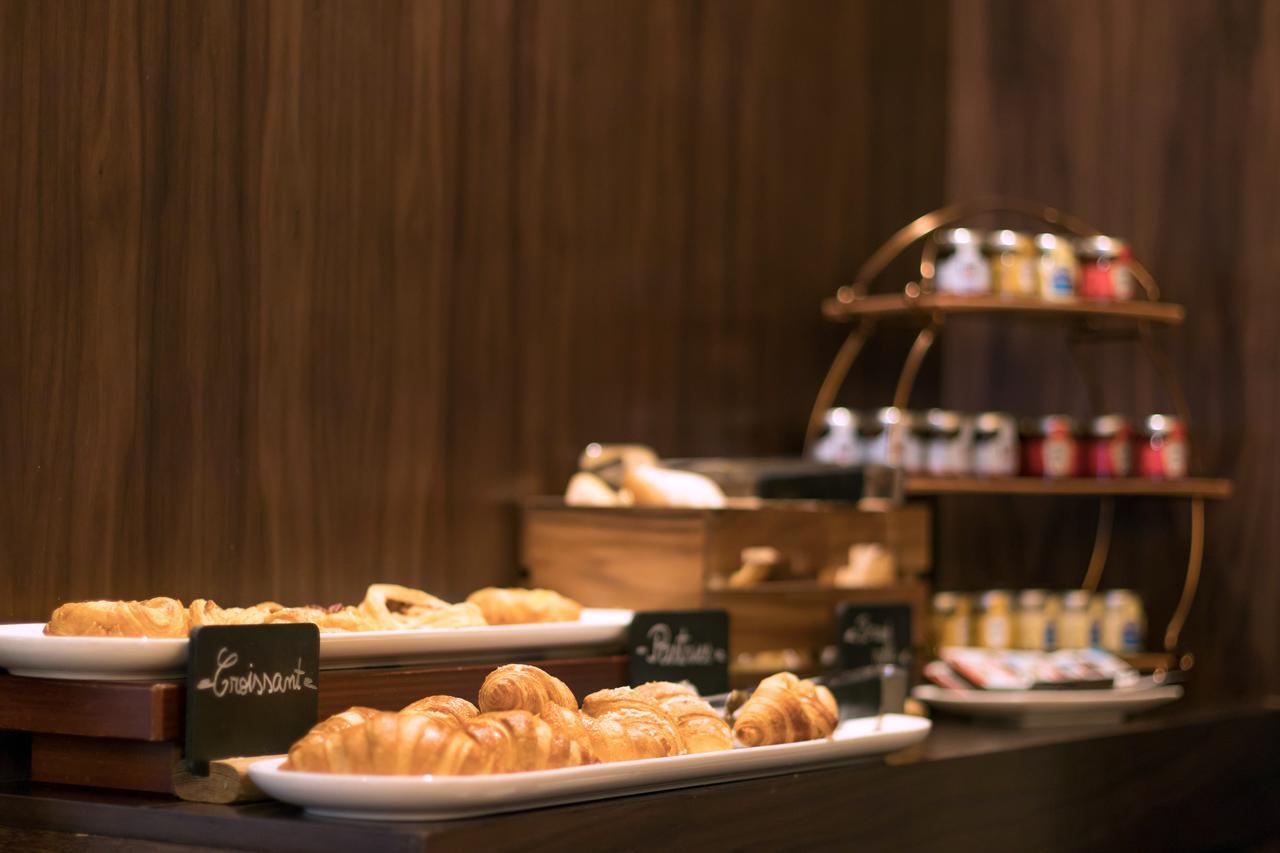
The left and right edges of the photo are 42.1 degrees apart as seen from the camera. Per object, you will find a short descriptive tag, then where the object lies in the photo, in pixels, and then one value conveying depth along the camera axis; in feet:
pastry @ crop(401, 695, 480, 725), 4.36
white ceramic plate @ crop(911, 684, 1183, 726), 7.55
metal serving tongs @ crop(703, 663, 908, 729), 6.04
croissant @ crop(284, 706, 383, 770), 4.14
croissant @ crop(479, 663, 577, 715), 4.64
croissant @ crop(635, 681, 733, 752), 5.01
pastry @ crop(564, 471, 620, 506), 7.26
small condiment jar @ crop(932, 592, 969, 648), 8.66
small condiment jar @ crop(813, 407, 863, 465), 8.52
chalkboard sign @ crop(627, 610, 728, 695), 6.01
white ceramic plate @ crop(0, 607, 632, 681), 4.60
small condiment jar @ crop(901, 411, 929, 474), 8.58
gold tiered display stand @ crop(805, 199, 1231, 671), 8.54
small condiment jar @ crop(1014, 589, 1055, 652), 8.80
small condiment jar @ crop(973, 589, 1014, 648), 8.74
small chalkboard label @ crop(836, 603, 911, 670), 7.11
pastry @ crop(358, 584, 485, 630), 5.58
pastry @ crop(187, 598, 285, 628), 4.87
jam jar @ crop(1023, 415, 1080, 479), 8.78
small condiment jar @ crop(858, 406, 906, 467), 8.38
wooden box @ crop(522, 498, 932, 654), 6.77
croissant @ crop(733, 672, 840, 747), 5.23
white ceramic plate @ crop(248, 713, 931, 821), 4.01
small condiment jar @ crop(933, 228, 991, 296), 8.60
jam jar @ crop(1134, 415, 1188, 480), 9.05
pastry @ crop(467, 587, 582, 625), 5.99
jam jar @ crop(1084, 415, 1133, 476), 8.92
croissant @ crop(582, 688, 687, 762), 4.66
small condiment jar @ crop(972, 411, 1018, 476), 8.66
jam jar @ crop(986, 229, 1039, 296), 8.70
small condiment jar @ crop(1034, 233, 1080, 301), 8.75
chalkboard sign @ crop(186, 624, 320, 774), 4.49
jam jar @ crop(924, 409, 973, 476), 8.55
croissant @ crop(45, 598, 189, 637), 4.69
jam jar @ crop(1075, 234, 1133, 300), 8.91
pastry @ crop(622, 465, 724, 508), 7.05
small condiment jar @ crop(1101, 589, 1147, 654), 8.99
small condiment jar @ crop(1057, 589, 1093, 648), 8.91
